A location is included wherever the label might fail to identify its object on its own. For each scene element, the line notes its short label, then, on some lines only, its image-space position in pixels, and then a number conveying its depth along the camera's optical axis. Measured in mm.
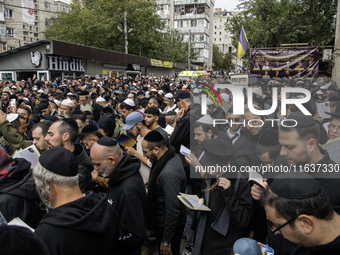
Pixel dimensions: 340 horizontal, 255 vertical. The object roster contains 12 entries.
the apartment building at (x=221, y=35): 122212
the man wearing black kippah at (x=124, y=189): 2375
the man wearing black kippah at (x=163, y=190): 2949
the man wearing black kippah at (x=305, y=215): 1484
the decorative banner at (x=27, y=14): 53741
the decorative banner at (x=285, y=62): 13297
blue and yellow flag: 12116
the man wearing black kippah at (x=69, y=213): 1663
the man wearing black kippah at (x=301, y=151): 2291
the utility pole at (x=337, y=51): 12938
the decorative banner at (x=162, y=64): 36550
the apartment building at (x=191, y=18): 66375
